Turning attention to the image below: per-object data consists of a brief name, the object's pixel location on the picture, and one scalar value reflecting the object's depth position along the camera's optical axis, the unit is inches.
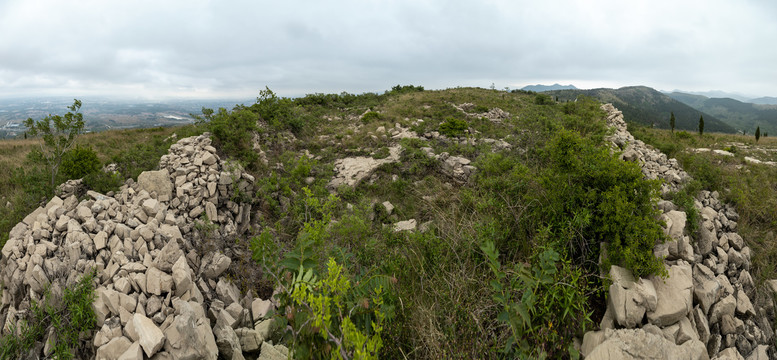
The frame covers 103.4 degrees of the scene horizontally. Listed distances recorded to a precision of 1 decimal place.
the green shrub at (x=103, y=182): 231.0
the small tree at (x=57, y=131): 253.1
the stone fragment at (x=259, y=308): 171.6
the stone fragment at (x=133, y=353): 124.2
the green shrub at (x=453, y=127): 515.6
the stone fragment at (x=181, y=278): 162.6
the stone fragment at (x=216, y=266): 192.2
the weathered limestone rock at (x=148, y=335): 129.0
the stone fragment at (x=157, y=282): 157.9
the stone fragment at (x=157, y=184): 230.1
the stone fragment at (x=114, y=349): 129.3
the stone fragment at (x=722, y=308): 147.8
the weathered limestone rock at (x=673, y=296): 130.0
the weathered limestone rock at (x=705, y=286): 146.4
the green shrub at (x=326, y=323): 68.9
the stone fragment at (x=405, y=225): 256.2
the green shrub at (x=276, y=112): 466.3
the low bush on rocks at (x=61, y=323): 137.2
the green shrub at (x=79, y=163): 241.6
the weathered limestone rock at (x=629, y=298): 127.6
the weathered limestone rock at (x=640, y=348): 112.8
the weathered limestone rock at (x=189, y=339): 129.8
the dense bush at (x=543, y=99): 810.0
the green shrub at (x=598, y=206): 142.0
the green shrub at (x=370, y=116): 616.6
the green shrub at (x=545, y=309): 108.3
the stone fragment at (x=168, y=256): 171.9
